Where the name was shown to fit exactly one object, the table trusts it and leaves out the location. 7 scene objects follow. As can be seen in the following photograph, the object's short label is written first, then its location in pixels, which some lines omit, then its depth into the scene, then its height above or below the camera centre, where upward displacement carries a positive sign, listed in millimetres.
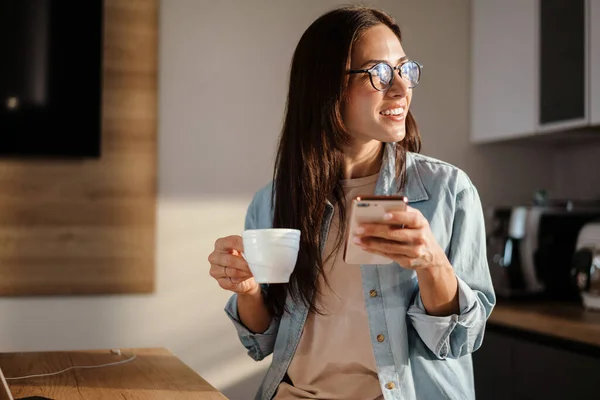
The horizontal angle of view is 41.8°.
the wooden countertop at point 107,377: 1387 -347
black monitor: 2752 +424
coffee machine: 2779 -166
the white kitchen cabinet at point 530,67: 2602 +491
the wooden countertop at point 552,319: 2092 -350
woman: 1463 -105
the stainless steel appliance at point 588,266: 2500 -202
